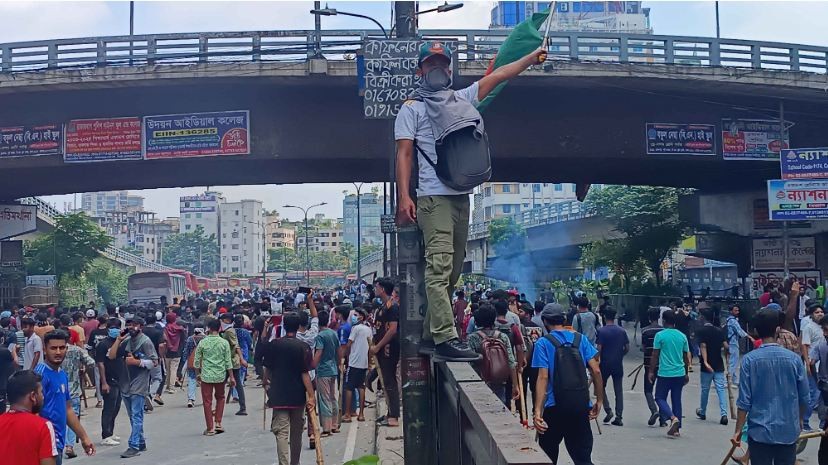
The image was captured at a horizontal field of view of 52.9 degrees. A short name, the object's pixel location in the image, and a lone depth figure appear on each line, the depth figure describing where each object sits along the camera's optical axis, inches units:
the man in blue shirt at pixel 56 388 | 291.1
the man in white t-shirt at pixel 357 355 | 496.1
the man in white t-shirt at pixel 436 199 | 189.8
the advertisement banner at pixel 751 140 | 886.4
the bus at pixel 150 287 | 1605.6
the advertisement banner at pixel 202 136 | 844.6
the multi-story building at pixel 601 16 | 4082.2
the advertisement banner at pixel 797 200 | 831.1
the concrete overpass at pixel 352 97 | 804.6
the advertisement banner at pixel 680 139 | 876.6
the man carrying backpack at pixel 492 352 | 279.9
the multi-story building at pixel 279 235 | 6446.9
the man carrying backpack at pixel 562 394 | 265.4
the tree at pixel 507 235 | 2213.5
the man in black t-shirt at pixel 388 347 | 457.1
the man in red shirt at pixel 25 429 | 209.0
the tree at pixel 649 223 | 1407.5
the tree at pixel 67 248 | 1551.4
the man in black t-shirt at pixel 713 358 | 479.8
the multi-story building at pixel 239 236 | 5753.0
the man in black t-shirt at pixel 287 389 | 366.3
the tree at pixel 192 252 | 5093.5
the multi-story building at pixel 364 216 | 6456.7
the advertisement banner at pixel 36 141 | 863.7
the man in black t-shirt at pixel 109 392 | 478.0
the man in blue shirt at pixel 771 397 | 238.1
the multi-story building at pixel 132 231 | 5157.5
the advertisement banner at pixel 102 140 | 855.7
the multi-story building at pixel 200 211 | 6456.7
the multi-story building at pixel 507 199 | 3865.7
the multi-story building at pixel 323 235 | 6402.6
